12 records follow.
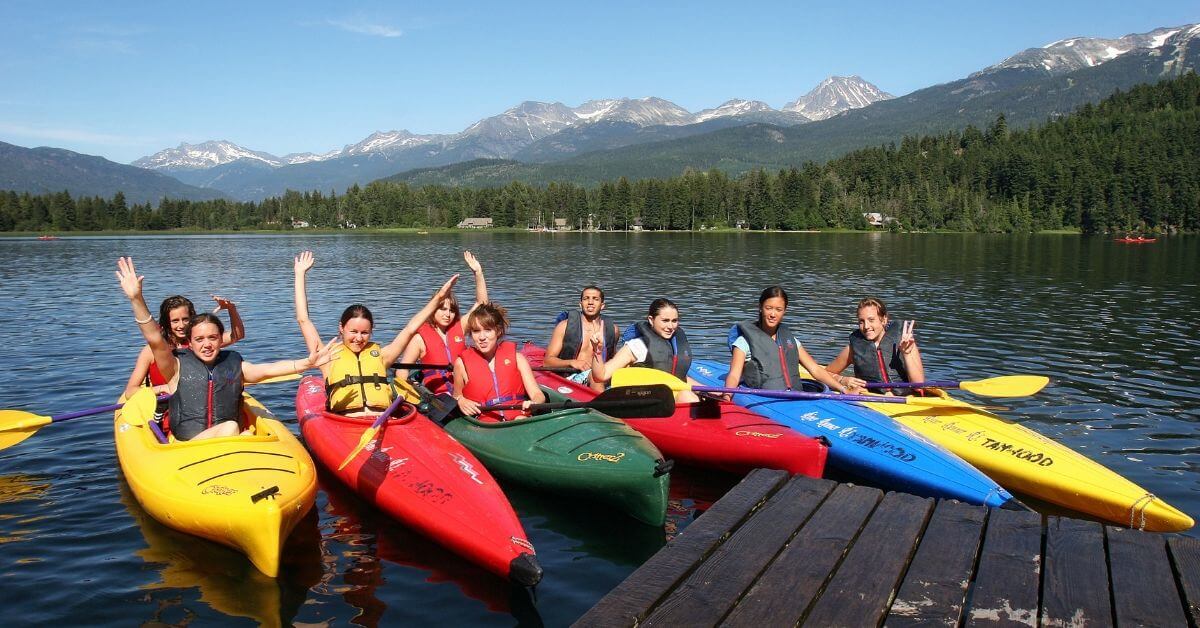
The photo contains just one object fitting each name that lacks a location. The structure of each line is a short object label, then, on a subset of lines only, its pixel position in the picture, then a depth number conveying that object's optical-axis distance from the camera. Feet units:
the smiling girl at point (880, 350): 33.94
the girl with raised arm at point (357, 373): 27.09
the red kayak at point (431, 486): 20.39
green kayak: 23.99
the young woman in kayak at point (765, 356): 33.22
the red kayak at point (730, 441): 26.66
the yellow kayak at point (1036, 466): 24.30
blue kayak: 25.08
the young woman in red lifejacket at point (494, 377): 29.17
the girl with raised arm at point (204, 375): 25.61
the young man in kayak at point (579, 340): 38.13
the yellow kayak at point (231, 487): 20.71
